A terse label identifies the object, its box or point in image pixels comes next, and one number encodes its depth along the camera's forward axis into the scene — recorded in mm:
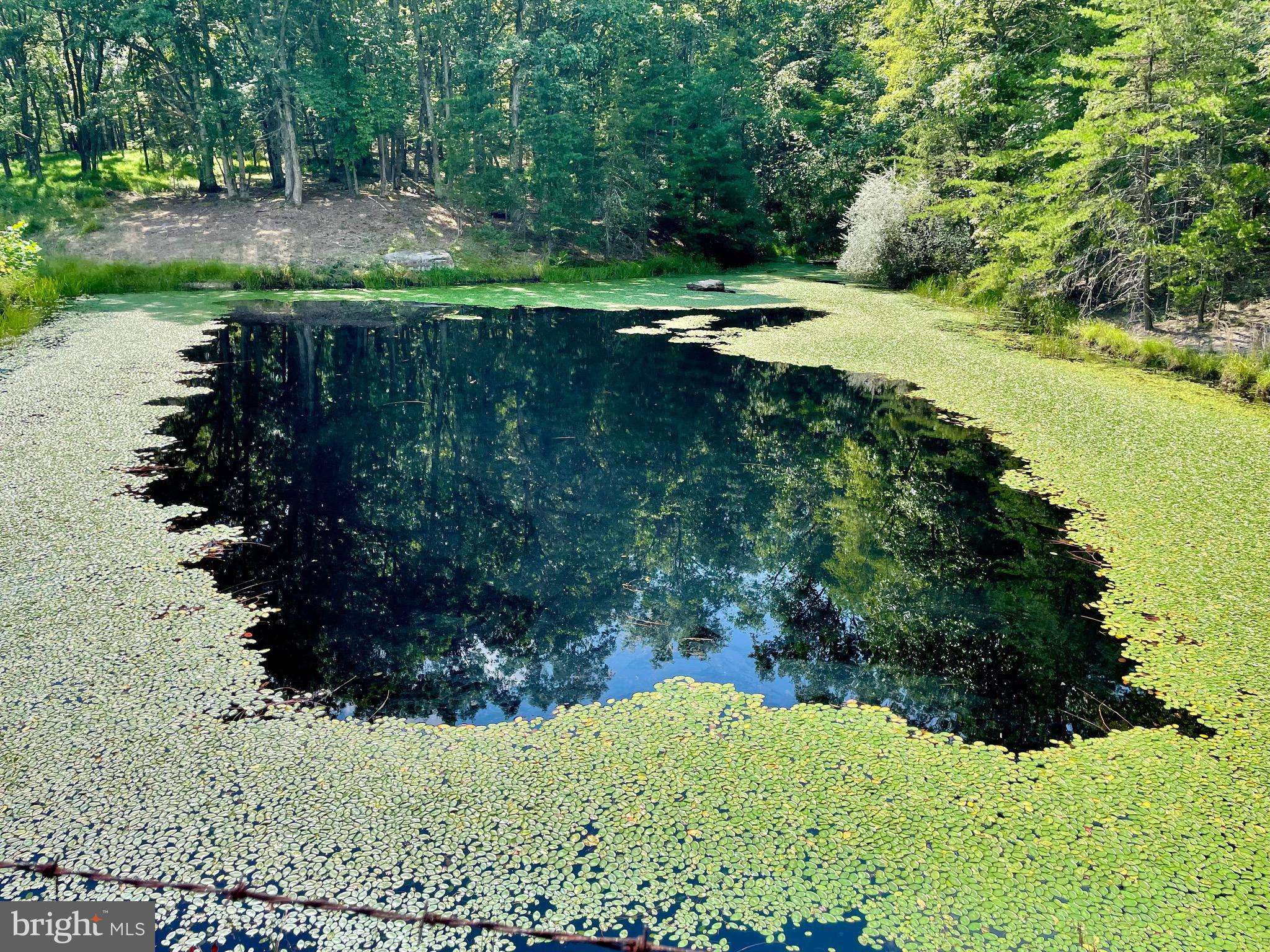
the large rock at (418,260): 20641
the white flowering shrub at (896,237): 18531
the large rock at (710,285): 20516
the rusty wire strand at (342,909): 2420
